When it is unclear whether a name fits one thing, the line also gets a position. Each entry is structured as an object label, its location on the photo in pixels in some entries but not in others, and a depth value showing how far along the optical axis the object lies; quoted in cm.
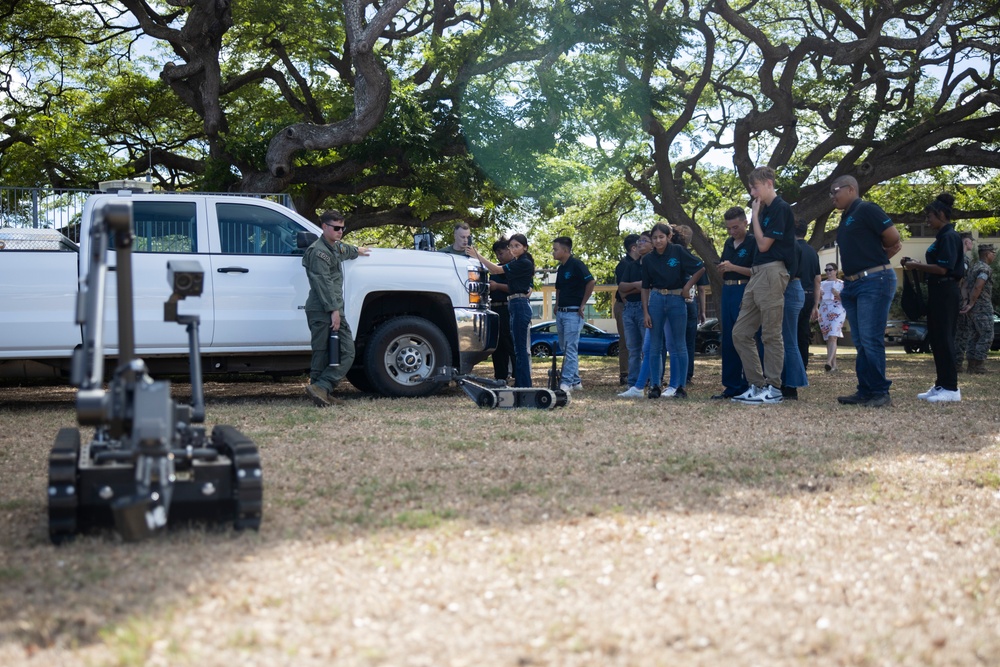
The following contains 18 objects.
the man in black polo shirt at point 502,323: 1144
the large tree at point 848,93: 1794
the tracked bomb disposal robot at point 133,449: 344
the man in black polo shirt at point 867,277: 874
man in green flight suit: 900
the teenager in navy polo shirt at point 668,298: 1023
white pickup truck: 888
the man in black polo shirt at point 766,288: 909
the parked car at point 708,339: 2922
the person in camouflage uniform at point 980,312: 1341
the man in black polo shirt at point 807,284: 1090
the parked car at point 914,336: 2802
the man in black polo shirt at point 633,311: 1145
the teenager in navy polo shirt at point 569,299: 1076
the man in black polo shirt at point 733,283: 973
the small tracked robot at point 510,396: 888
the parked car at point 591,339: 2768
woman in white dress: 1501
